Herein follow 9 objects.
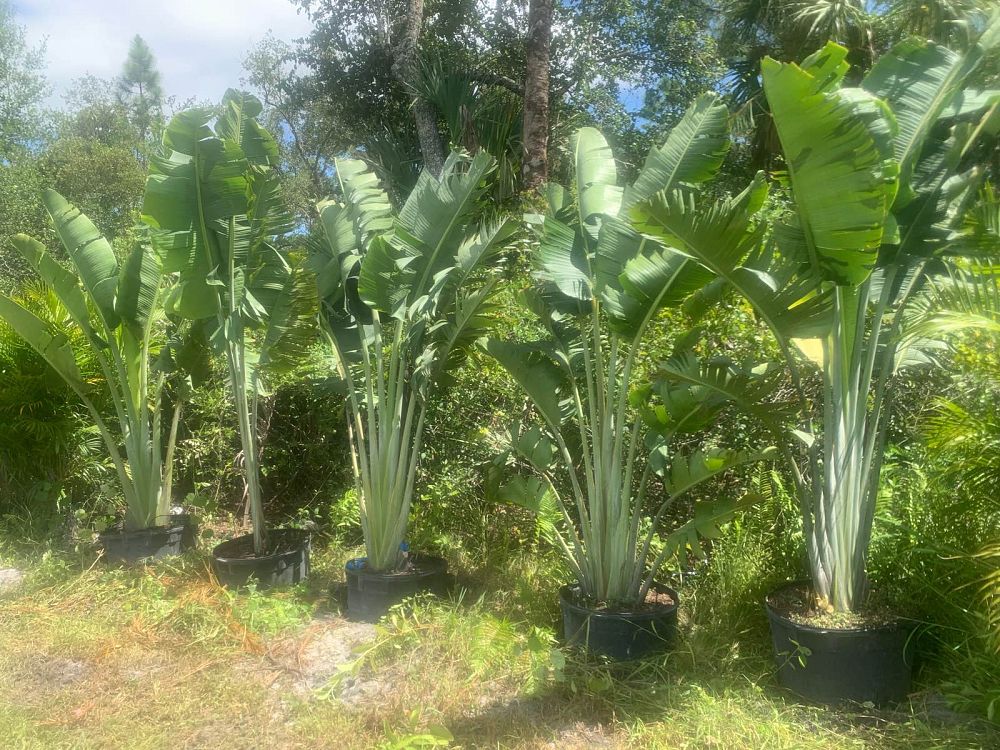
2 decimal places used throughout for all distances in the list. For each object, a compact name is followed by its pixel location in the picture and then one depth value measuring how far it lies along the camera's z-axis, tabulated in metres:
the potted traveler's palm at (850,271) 3.09
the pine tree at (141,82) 29.56
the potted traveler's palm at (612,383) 3.80
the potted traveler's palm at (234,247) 4.95
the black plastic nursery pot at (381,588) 4.78
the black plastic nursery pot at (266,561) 5.22
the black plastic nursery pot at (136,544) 6.02
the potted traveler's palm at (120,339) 5.77
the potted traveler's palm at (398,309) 4.75
